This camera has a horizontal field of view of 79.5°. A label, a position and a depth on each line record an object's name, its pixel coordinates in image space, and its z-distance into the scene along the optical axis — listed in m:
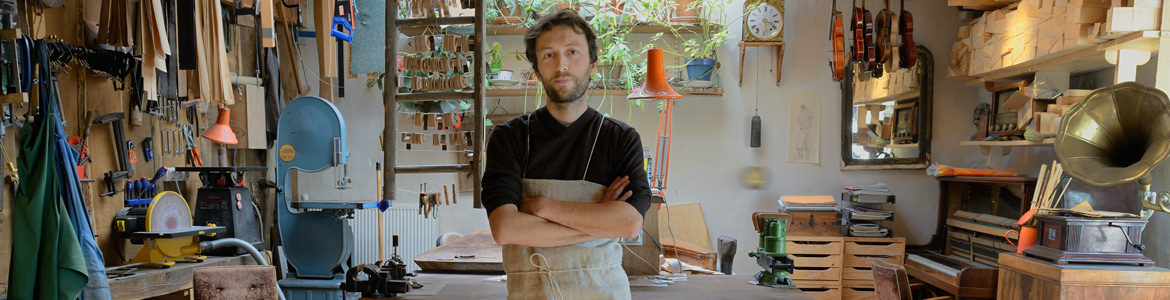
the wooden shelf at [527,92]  5.84
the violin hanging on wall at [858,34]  4.96
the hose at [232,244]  4.21
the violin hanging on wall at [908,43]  5.00
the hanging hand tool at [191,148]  5.53
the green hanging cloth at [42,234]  3.05
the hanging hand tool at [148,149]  5.04
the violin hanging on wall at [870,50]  4.96
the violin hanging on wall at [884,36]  4.97
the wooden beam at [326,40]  4.90
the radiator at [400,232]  6.57
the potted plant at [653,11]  5.92
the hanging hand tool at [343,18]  4.00
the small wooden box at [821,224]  5.75
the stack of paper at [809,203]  5.80
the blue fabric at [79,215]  3.20
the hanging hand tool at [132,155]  4.84
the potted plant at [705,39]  5.90
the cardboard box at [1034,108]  4.63
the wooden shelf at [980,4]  5.00
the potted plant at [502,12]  5.86
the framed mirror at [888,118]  6.05
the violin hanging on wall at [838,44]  5.15
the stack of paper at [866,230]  5.66
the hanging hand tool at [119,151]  4.62
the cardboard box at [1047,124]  4.25
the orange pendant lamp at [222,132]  5.11
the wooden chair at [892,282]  3.86
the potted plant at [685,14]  5.99
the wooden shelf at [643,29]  6.03
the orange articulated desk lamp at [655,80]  3.83
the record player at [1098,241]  3.36
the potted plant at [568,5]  5.69
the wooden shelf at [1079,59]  3.42
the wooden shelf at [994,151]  5.54
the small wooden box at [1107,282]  3.26
